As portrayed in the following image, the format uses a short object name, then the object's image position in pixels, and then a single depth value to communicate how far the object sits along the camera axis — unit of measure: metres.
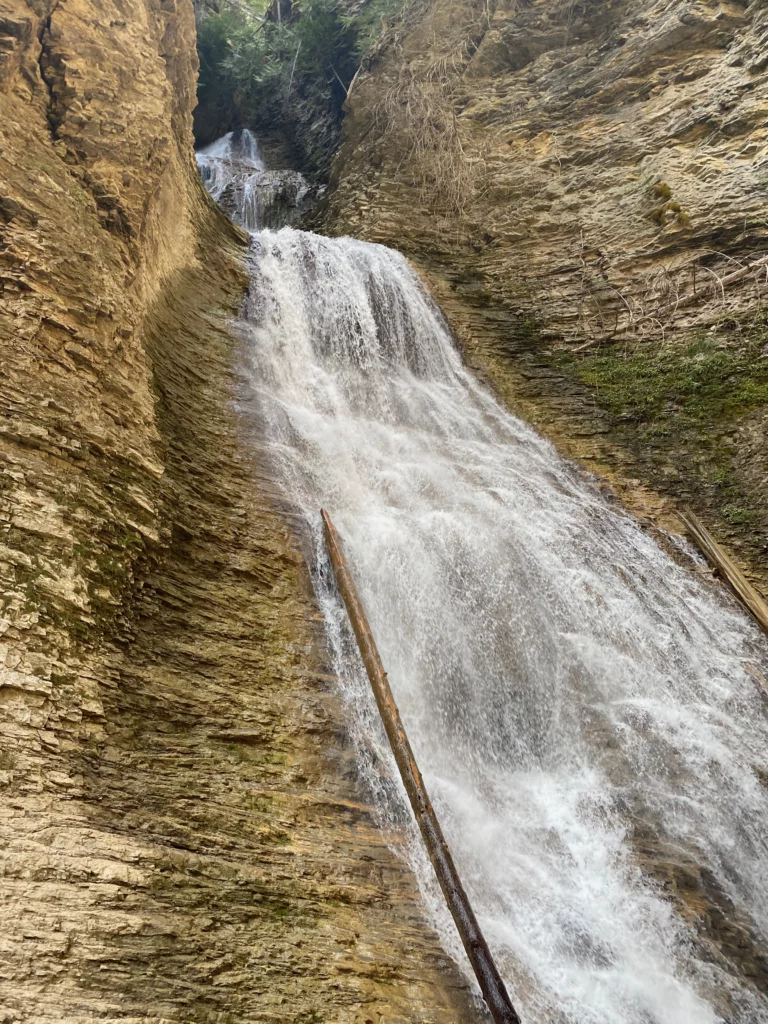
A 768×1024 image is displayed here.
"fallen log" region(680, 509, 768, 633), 6.52
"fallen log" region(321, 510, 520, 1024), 3.30
